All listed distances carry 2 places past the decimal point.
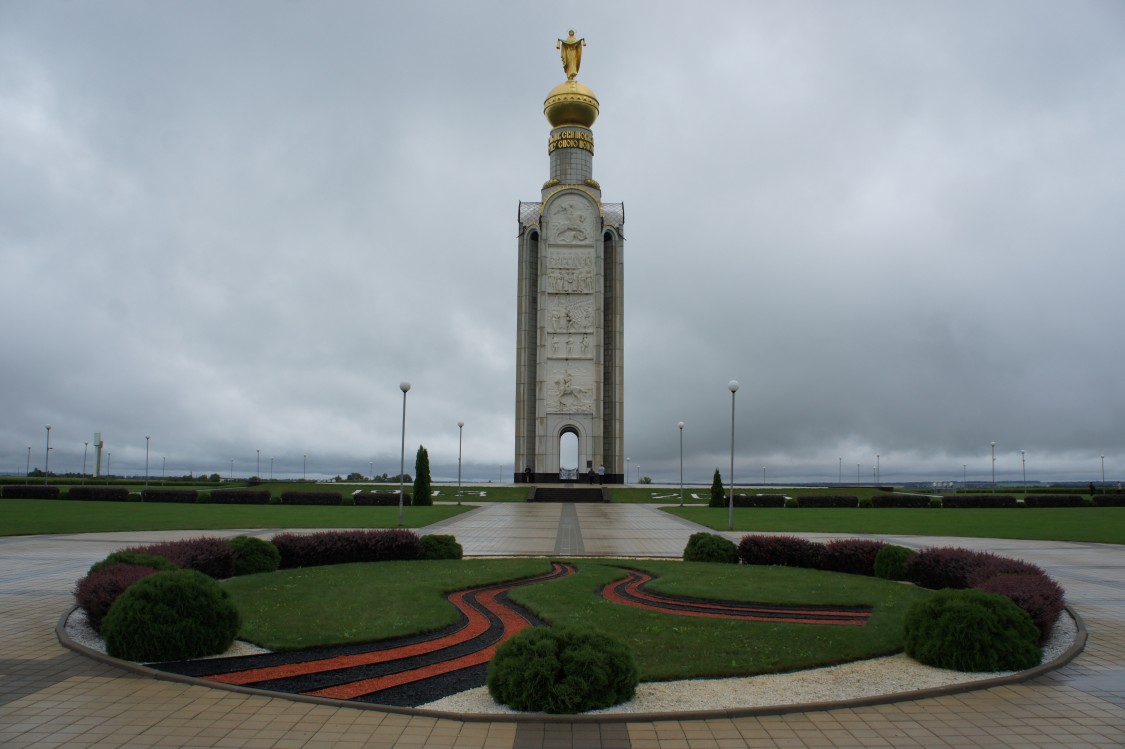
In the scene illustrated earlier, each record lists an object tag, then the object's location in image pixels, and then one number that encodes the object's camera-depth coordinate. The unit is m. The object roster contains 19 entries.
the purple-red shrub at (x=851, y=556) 16.08
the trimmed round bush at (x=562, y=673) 6.84
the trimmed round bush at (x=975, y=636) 8.30
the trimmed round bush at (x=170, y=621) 8.50
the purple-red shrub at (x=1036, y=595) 9.28
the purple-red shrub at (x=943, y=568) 12.98
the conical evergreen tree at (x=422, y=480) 43.31
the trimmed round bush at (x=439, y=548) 17.98
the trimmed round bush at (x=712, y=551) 17.73
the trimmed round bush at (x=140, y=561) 11.14
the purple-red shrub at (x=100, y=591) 9.52
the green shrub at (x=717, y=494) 42.75
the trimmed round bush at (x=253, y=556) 15.18
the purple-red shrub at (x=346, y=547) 16.73
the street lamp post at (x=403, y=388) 27.84
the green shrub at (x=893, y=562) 15.11
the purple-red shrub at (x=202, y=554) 13.23
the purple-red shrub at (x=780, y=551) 17.06
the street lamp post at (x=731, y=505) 26.74
